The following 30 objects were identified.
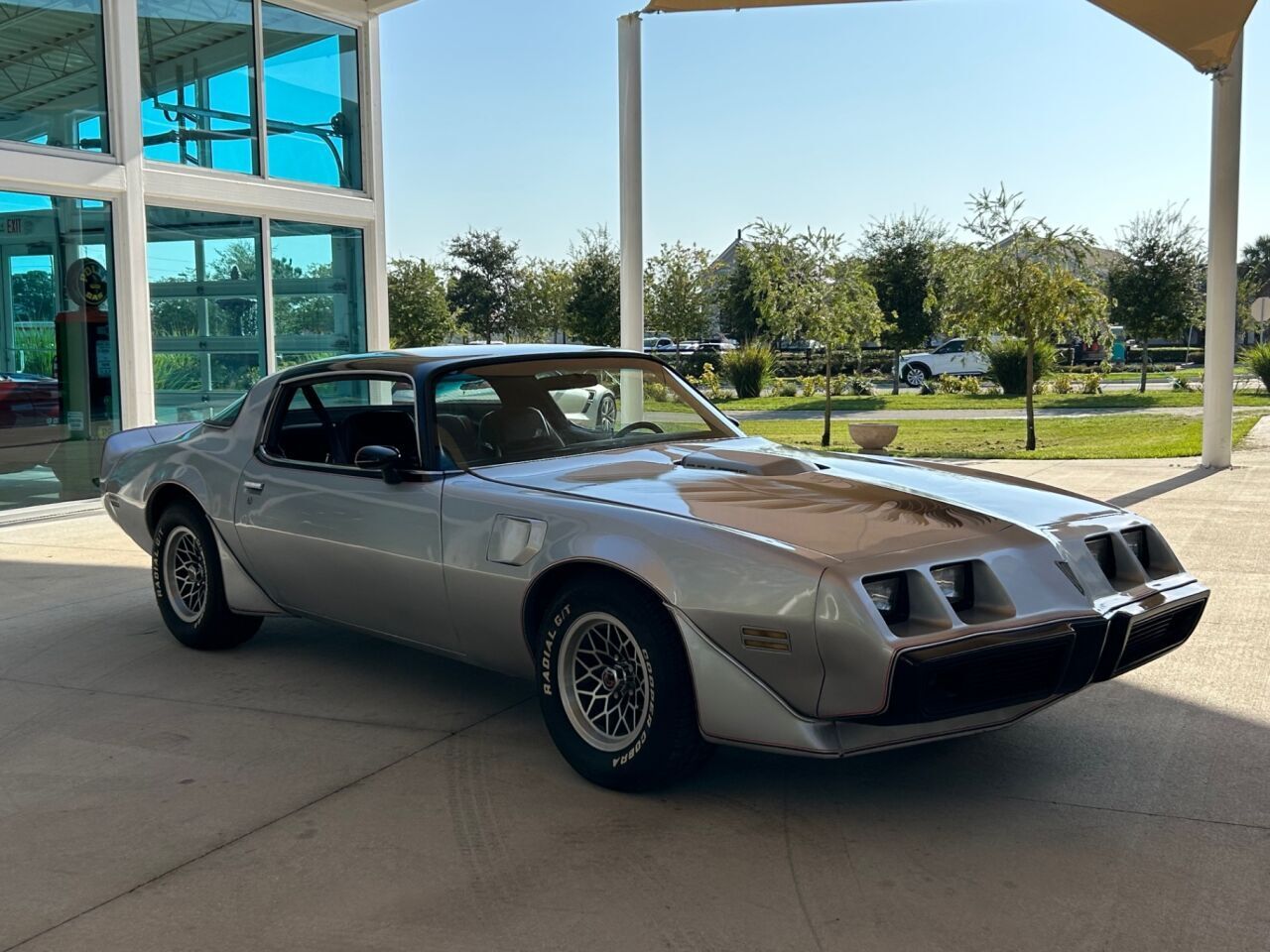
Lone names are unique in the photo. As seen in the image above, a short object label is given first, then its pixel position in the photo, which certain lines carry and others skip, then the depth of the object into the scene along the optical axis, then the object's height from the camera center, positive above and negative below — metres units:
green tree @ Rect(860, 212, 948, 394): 37.78 +2.88
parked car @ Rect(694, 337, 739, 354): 45.32 +0.94
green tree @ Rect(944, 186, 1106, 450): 16.94 +1.13
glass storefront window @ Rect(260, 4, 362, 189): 12.48 +2.92
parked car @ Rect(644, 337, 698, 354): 42.78 +0.86
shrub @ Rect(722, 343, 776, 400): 30.83 +0.00
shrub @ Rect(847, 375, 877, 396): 32.91 -0.55
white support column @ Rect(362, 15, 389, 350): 13.38 +1.71
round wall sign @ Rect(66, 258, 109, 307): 10.55 +0.81
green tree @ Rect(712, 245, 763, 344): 42.38 +2.42
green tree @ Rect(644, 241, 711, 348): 39.97 +2.66
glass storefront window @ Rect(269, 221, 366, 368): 12.55 +0.87
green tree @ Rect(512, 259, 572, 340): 46.66 +2.84
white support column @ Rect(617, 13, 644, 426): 12.19 +1.96
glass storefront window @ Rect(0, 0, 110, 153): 10.05 +2.58
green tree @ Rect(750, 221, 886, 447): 19.86 +1.28
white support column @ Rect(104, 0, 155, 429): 10.71 +1.34
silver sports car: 3.31 -0.61
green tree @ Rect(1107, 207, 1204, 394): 32.31 +2.29
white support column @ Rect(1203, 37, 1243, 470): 11.53 +0.98
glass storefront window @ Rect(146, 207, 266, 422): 11.33 +0.62
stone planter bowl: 14.84 -0.85
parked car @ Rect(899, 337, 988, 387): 37.66 +0.09
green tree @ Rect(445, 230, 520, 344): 52.94 +3.94
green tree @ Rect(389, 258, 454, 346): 40.66 +2.30
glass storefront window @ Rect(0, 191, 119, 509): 10.09 +0.23
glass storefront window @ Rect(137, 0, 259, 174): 11.20 +2.80
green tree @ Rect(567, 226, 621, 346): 40.16 +2.43
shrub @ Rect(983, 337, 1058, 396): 29.64 -0.01
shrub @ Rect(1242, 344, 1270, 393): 27.94 +0.06
